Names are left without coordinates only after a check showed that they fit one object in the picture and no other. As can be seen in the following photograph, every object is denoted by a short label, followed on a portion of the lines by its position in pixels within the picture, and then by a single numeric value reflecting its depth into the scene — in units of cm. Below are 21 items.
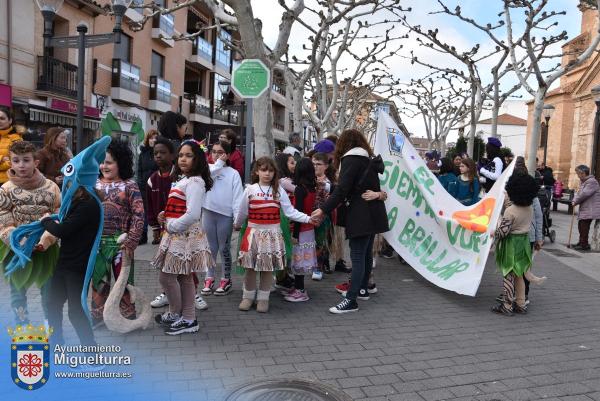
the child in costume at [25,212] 384
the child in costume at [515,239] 548
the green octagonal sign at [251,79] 681
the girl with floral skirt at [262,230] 510
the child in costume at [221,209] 565
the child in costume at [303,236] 569
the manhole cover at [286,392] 338
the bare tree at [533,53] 1325
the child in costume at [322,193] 658
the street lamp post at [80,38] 759
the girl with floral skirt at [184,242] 434
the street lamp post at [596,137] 1692
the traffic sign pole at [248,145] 718
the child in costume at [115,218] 404
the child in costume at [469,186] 804
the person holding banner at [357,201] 530
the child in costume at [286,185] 605
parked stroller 1158
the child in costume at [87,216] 349
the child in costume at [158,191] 547
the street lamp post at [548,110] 2327
